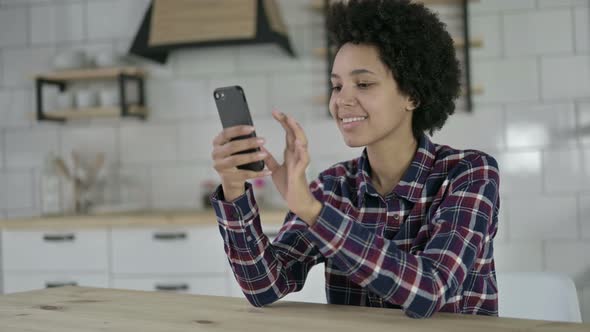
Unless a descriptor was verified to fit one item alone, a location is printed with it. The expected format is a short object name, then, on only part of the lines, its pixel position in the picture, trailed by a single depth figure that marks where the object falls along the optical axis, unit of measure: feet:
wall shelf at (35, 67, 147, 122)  11.55
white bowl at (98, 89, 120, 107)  11.61
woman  3.59
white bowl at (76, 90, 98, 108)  11.68
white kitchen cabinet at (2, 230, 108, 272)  10.32
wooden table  3.35
